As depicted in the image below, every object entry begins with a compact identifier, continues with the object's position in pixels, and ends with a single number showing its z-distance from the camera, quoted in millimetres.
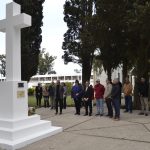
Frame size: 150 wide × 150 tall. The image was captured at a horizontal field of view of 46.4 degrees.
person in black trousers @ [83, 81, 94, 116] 8715
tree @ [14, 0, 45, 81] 14443
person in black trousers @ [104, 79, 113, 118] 8217
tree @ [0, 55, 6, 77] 40124
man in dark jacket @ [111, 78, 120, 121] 7749
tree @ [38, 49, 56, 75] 44477
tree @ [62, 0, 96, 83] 14857
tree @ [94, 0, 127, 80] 9061
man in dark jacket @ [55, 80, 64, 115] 9229
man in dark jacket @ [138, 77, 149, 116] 8470
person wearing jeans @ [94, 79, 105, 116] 8601
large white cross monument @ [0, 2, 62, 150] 5366
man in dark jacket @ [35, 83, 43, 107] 12596
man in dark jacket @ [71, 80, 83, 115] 9035
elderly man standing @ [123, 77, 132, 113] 9251
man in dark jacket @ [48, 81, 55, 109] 11178
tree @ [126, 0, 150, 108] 8069
